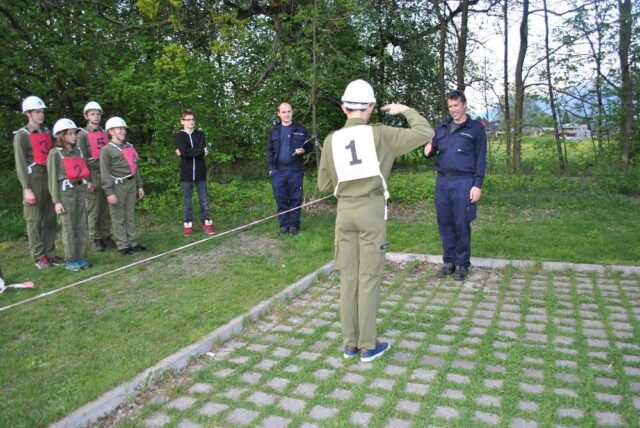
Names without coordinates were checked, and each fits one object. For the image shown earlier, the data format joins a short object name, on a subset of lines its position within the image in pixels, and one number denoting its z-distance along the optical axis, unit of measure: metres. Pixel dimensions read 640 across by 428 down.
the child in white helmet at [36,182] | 7.12
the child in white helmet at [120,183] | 7.57
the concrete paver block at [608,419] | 3.17
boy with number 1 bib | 4.00
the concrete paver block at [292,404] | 3.44
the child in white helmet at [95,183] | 8.07
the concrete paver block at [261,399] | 3.54
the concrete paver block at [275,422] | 3.27
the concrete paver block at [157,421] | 3.34
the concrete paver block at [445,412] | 3.30
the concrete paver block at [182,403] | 3.54
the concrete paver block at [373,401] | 3.45
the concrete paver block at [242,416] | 3.32
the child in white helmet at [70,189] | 6.89
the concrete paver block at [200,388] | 3.75
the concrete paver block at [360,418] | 3.25
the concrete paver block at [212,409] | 3.45
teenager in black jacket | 8.62
